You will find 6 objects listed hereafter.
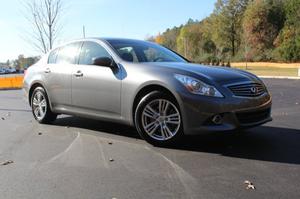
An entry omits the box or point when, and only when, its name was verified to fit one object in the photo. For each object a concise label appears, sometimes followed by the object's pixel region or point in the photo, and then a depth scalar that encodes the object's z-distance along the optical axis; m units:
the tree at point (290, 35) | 60.62
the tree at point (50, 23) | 28.90
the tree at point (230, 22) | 83.25
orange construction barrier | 25.31
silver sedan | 5.70
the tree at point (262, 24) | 73.38
